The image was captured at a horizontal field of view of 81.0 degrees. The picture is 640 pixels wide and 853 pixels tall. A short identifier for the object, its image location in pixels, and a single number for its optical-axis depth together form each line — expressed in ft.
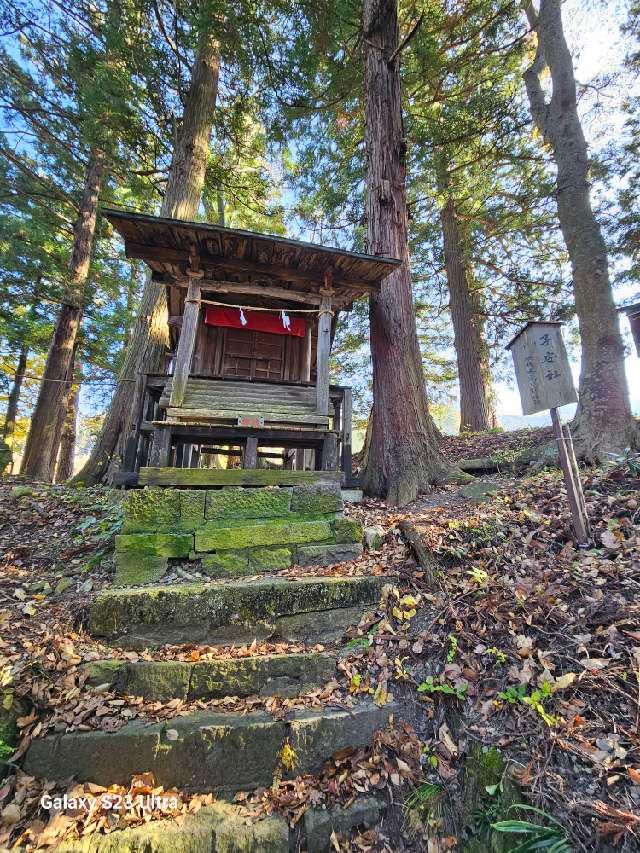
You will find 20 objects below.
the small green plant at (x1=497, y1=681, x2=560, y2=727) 7.56
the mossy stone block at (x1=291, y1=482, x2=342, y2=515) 14.98
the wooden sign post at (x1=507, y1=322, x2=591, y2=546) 11.63
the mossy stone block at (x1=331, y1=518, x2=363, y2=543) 14.34
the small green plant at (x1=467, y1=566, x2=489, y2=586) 11.00
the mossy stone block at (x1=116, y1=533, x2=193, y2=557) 12.77
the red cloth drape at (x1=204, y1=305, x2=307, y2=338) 24.98
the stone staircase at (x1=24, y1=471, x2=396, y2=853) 7.49
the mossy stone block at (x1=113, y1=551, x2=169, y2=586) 12.53
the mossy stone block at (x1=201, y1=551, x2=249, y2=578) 13.15
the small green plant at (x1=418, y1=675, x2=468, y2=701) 8.54
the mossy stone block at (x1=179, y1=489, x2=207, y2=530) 13.74
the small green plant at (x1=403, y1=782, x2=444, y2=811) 7.43
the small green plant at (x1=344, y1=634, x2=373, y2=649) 10.42
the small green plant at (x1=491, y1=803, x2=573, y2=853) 6.05
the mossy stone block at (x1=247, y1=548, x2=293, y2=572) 13.50
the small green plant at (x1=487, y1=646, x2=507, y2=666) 8.79
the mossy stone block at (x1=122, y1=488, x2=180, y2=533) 13.24
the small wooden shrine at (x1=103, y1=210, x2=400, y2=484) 18.02
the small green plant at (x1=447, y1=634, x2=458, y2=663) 9.30
